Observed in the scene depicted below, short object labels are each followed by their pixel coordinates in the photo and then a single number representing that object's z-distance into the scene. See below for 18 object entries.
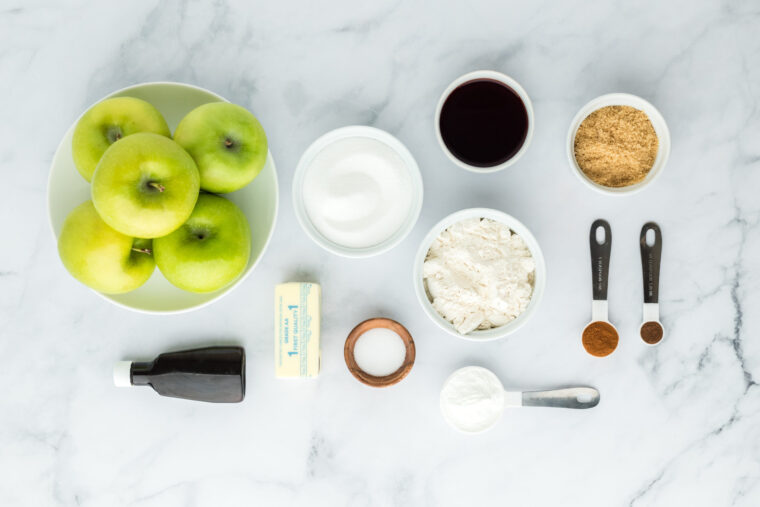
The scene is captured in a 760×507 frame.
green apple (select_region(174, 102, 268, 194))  0.77
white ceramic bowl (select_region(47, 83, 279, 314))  0.89
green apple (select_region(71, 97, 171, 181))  0.79
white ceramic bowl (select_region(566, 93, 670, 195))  0.93
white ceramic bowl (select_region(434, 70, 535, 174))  0.91
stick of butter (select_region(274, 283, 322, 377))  0.96
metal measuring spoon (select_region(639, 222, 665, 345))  0.99
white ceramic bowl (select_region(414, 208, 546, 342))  0.92
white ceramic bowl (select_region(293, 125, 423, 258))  0.93
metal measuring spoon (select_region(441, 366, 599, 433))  0.98
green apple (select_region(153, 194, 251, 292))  0.78
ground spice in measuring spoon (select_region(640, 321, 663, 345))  0.99
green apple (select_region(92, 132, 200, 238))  0.70
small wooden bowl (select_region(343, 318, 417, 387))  0.98
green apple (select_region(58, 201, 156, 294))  0.77
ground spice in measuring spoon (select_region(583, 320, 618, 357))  0.99
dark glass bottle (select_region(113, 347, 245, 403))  0.98
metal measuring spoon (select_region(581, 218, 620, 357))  0.99
